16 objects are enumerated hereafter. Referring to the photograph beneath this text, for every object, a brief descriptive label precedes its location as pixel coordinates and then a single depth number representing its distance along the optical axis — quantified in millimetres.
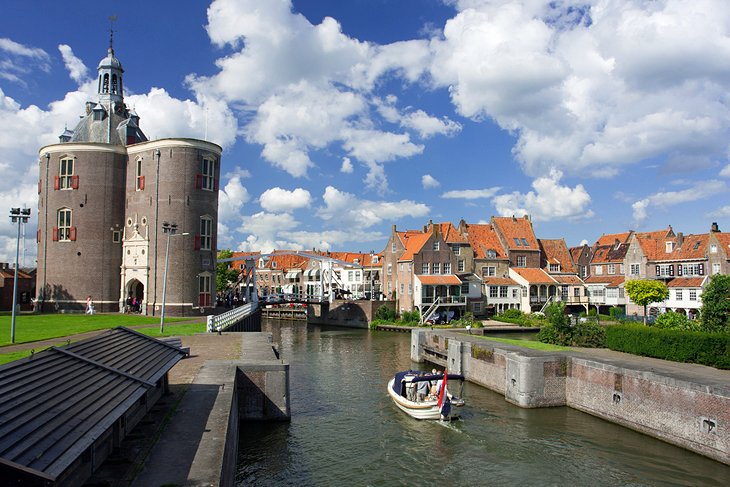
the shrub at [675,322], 37644
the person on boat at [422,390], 24391
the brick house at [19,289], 60531
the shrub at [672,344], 24938
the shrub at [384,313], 68875
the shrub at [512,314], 66062
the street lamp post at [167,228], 37219
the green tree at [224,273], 87750
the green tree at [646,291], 56125
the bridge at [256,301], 38250
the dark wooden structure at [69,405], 6922
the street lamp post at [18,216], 26344
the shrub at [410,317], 65131
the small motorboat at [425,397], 23453
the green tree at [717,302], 35781
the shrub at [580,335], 32438
